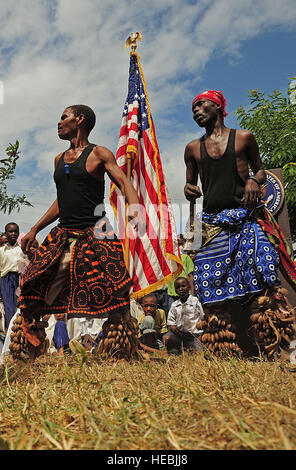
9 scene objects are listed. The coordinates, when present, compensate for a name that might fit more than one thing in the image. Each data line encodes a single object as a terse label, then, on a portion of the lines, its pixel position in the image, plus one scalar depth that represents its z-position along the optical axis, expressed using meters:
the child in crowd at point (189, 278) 7.38
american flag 4.87
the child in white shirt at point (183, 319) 6.18
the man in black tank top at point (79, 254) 3.57
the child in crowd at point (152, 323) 6.50
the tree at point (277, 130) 13.75
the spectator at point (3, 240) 8.35
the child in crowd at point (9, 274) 7.28
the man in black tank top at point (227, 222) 3.46
